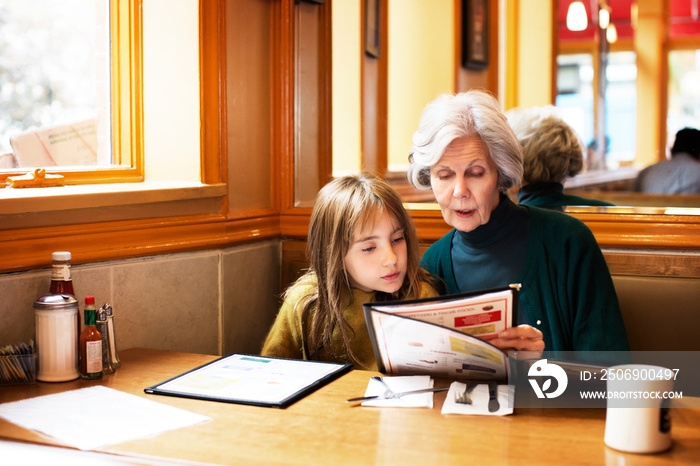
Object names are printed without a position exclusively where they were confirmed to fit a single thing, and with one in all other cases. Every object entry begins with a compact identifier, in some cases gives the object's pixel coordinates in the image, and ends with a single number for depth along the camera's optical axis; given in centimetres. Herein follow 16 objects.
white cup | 116
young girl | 185
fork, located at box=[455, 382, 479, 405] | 142
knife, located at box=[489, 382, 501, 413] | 138
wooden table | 115
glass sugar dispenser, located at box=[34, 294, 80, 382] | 160
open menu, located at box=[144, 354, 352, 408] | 146
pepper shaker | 167
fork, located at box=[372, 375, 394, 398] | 146
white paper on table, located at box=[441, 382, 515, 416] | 136
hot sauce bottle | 162
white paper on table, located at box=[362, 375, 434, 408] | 141
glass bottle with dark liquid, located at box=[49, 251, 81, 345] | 163
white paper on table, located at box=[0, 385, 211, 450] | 127
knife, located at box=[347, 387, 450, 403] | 145
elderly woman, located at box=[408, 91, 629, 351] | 188
